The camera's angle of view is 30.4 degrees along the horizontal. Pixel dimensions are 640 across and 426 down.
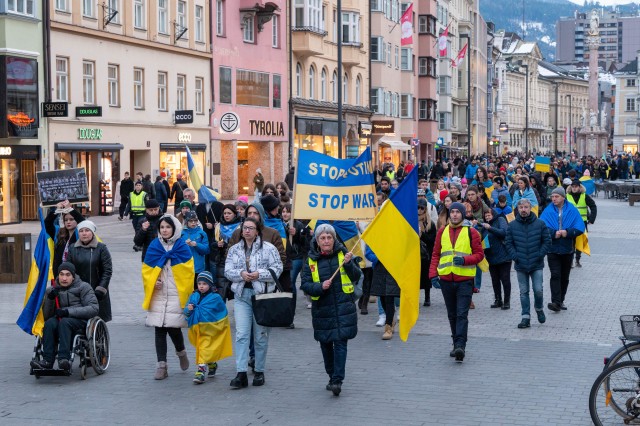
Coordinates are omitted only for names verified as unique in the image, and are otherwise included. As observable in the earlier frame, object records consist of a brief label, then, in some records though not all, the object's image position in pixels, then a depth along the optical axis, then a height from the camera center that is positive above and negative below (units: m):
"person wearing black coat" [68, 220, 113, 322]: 12.70 -1.13
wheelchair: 11.89 -1.98
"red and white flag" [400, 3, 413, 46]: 56.03 +6.19
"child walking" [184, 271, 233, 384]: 11.80 -1.67
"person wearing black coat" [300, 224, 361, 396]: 11.12 -1.38
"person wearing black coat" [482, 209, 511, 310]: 17.09 -1.50
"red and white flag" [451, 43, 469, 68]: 72.25 +6.11
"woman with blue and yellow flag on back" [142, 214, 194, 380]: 11.86 -1.28
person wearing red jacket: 12.87 -1.24
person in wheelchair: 11.84 -1.58
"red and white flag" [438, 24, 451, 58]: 67.69 +6.47
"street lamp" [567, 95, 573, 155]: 192.69 +5.29
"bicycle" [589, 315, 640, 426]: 9.32 -1.87
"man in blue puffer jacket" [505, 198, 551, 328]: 15.30 -1.25
